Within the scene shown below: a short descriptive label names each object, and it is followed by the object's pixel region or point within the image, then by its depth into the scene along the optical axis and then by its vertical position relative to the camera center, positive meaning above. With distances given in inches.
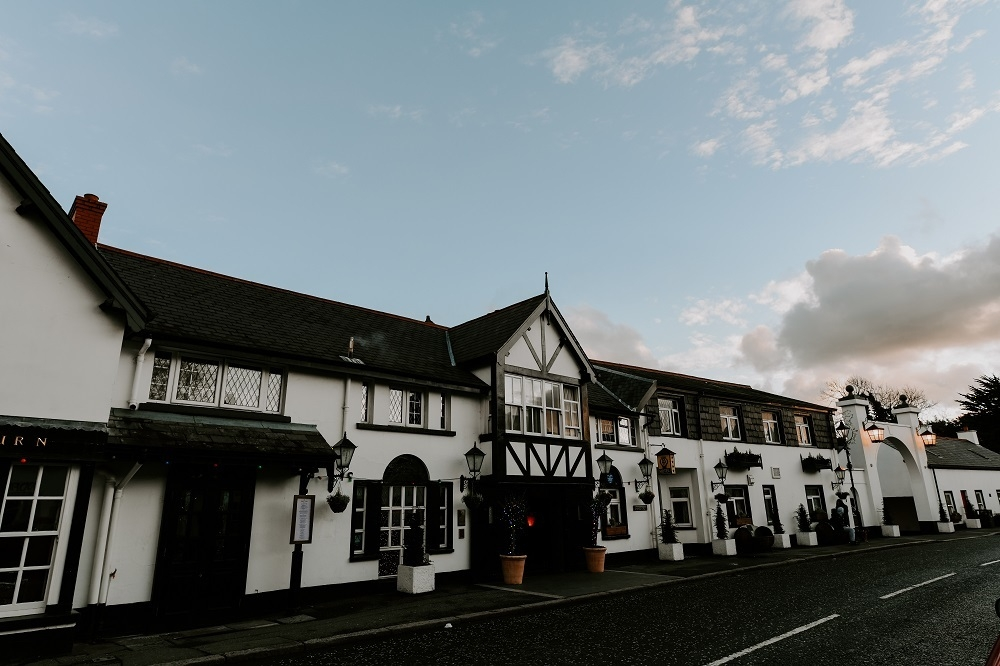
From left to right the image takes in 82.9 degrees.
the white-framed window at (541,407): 698.8 +110.0
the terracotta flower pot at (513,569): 614.5 -75.7
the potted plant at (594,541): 711.7 -56.6
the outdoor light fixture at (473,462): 629.6 +37.5
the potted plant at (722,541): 867.4 -70.2
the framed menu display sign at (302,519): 480.7 -15.7
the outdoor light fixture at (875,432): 1188.5 +120.1
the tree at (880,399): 2233.0 +352.8
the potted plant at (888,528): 1165.7 -73.8
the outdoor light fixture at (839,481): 1137.6 +20.6
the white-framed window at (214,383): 481.4 +102.3
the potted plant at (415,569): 539.8 -65.8
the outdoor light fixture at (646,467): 797.9 +37.6
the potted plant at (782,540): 965.8 -77.9
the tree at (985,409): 2111.2 +299.1
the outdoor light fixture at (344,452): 528.4 +42.5
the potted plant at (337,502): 519.2 -2.3
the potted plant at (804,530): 998.4 -65.7
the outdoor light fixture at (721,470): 909.2 +36.2
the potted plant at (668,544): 807.1 -68.9
